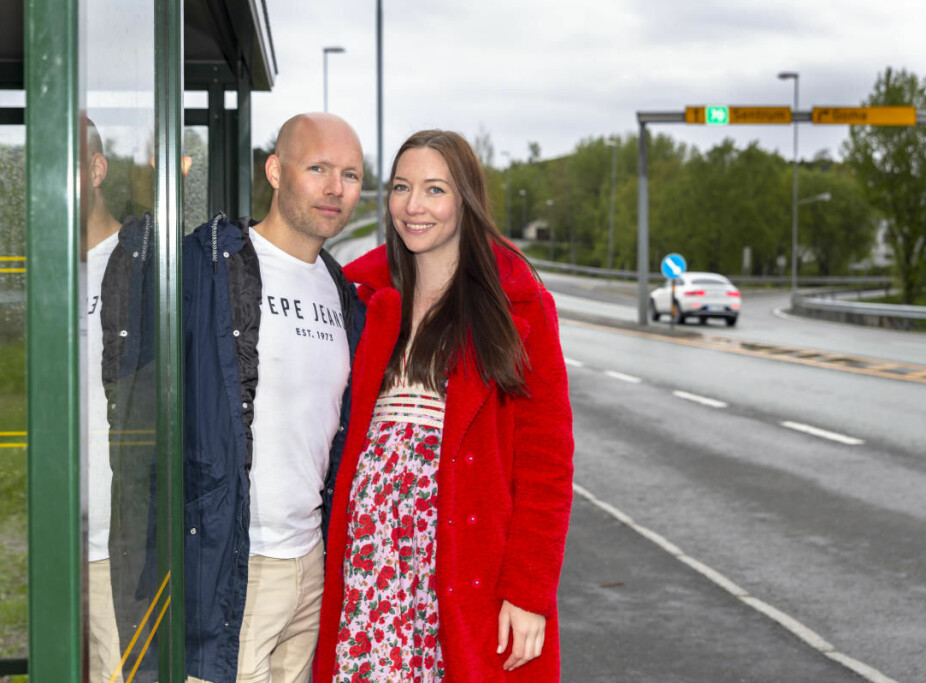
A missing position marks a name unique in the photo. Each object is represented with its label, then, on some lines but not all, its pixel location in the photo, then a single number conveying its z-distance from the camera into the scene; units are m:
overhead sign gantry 28.23
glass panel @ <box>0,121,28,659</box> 1.46
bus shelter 1.32
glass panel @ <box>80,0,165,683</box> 1.50
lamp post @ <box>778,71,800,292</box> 49.87
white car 31.58
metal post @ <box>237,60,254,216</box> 4.98
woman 2.39
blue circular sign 30.92
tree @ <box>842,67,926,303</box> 40.34
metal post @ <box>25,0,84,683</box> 1.32
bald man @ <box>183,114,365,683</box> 2.37
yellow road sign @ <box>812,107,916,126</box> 28.34
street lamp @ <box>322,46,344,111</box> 38.25
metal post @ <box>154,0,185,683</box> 2.08
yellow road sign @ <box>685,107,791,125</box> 28.22
